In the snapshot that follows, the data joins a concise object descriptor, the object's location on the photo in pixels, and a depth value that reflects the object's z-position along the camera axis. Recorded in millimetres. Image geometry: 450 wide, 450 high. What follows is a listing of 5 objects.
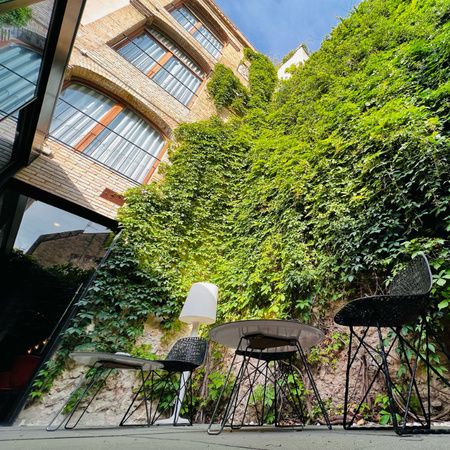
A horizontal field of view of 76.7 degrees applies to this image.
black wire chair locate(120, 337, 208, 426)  2375
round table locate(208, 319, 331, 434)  1449
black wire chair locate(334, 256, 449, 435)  1225
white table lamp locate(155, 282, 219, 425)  2732
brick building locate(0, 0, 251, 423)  3059
